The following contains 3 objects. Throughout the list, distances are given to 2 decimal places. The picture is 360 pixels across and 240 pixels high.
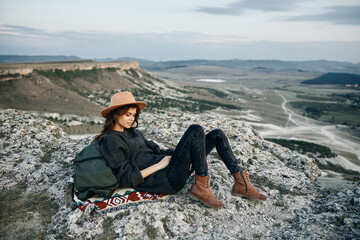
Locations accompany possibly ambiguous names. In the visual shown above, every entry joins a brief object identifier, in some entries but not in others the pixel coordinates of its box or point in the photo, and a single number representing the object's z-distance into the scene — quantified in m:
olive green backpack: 3.92
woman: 4.00
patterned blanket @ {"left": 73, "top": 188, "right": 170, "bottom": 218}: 4.04
